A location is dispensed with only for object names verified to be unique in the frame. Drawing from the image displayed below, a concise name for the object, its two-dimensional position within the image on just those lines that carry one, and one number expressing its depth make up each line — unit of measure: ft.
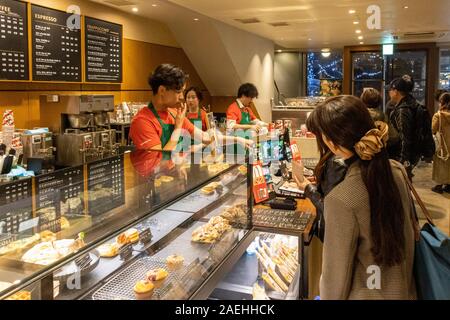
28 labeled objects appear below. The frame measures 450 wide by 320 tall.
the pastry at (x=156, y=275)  5.21
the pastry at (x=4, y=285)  3.89
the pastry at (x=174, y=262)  5.62
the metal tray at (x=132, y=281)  4.70
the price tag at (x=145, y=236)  6.01
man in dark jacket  15.20
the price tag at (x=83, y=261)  4.49
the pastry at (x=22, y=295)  3.24
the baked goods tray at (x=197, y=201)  6.46
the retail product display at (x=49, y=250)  4.41
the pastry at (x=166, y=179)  6.36
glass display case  4.47
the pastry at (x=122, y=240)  5.68
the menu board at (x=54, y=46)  14.44
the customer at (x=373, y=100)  12.88
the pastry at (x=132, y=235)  5.80
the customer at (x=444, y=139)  19.66
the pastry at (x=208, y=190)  7.07
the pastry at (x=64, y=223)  5.09
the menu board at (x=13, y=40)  13.05
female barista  15.17
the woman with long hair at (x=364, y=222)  3.98
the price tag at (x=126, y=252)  5.65
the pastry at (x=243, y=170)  7.60
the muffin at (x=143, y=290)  4.87
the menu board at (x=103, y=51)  17.01
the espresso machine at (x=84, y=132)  14.16
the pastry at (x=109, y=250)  5.42
